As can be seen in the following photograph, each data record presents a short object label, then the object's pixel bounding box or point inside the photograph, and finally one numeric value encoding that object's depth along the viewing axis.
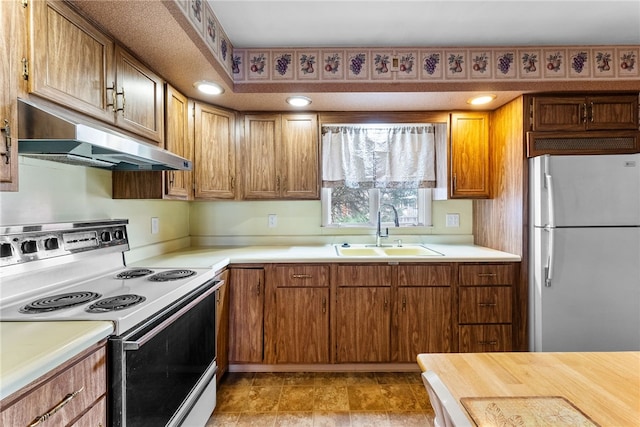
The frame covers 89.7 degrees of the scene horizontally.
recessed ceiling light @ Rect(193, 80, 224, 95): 2.04
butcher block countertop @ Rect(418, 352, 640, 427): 0.71
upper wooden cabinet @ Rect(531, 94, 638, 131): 2.20
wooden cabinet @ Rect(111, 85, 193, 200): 1.90
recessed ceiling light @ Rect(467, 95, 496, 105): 2.28
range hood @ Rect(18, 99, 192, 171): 1.06
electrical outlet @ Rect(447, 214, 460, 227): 2.91
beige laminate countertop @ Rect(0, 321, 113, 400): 0.70
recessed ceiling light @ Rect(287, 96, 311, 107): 2.31
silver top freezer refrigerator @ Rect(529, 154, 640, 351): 2.04
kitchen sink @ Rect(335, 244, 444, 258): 2.64
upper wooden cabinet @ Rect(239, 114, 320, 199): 2.58
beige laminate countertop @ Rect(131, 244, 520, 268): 2.05
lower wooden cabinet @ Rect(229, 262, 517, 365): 2.27
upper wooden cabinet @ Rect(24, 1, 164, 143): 1.11
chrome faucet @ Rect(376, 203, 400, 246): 2.79
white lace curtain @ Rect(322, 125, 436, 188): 2.73
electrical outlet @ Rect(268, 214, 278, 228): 2.89
